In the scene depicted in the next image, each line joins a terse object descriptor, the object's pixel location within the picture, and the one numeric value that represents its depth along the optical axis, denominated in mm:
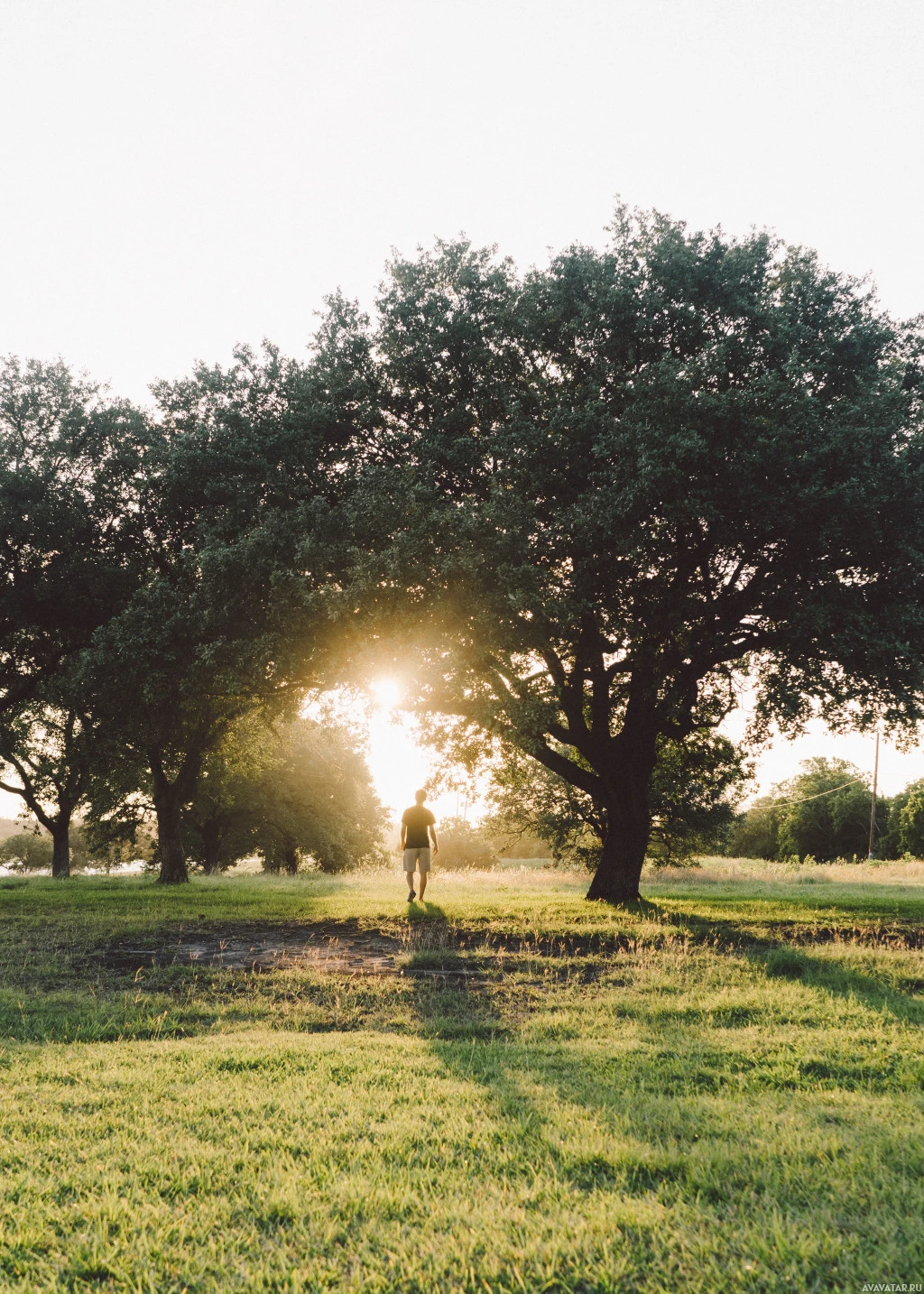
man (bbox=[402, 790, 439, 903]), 17281
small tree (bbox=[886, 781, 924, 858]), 73500
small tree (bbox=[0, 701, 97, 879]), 32719
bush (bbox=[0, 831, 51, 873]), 77875
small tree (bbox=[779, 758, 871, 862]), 80438
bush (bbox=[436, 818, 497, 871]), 64875
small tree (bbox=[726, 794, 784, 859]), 87500
